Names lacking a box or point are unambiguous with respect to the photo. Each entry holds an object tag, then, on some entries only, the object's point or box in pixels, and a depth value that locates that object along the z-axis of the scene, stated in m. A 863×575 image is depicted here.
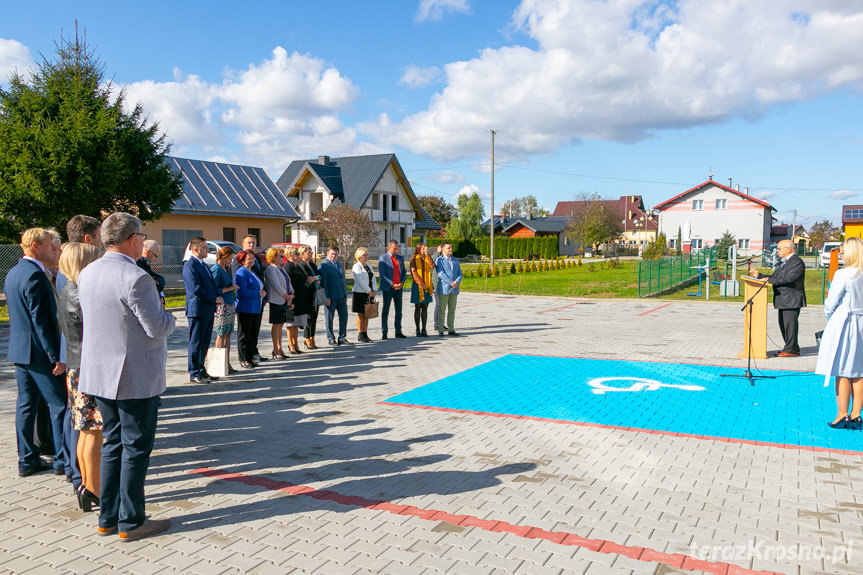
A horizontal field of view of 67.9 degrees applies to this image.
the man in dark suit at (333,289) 11.70
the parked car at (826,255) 38.34
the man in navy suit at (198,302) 8.25
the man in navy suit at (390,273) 12.50
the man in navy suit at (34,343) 4.82
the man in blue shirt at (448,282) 13.14
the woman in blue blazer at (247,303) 9.43
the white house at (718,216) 67.88
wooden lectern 9.66
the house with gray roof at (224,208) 31.25
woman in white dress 6.08
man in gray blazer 3.74
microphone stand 8.67
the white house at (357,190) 47.78
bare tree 35.09
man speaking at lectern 10.20
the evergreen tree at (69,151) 18.91
